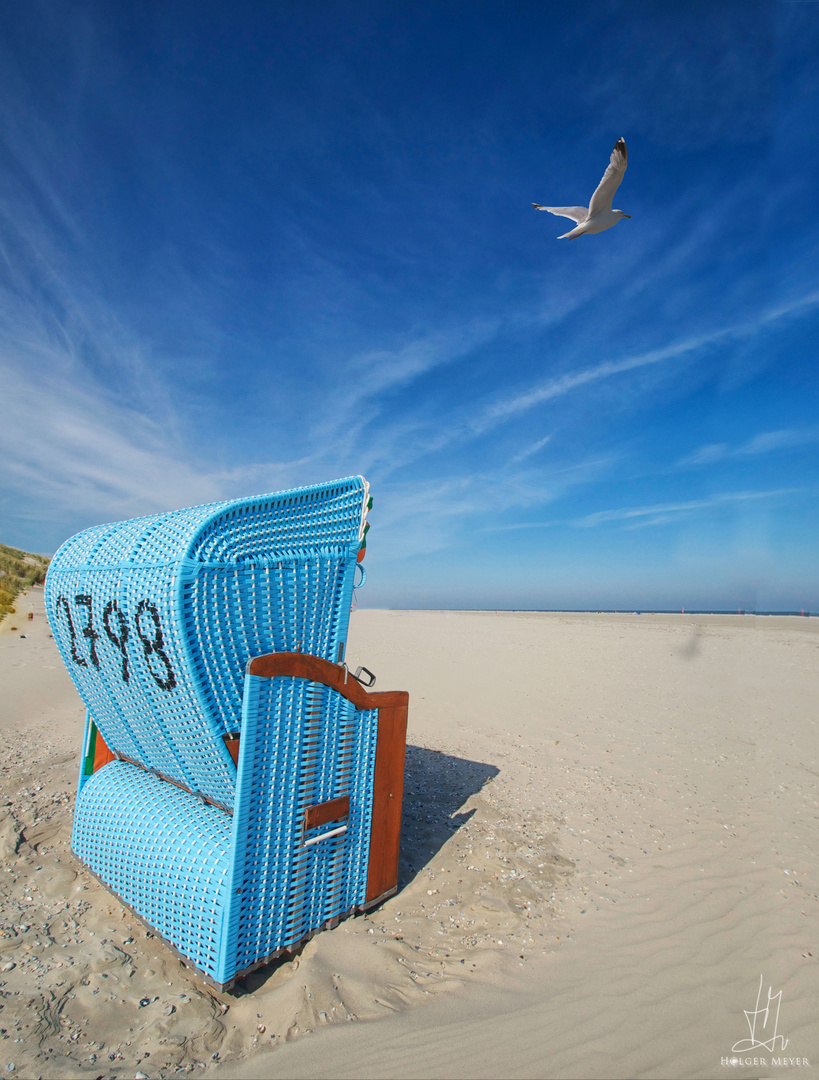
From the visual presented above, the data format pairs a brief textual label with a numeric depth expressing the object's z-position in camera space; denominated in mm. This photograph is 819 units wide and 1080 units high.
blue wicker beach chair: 2822
